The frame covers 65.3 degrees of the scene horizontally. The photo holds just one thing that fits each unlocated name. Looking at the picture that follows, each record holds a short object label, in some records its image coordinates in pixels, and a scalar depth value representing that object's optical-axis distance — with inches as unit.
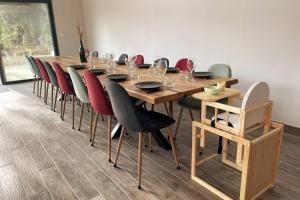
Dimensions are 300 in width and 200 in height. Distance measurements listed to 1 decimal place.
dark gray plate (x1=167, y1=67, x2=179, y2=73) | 109.9
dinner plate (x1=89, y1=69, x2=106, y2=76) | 108.5
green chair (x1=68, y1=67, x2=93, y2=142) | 102.5
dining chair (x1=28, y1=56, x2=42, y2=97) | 173.3
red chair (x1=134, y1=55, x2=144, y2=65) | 150.0
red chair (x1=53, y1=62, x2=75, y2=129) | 119.8
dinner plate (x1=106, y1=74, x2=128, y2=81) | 93.9
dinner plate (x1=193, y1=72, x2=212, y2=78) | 95.5
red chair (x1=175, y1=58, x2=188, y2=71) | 125.9
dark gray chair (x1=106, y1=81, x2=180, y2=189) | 72.9
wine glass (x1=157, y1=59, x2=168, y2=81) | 93.6
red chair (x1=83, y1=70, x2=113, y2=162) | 87.0
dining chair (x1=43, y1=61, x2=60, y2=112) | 134.2
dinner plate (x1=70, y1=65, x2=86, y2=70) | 126.6
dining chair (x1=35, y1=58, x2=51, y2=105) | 151.2
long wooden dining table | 72.9
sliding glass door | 242.7
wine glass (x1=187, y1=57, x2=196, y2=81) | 94.8
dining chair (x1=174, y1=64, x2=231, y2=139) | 101.3
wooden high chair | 63.2
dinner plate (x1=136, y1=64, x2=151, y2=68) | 127.3
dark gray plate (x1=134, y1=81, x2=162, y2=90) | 77.6
